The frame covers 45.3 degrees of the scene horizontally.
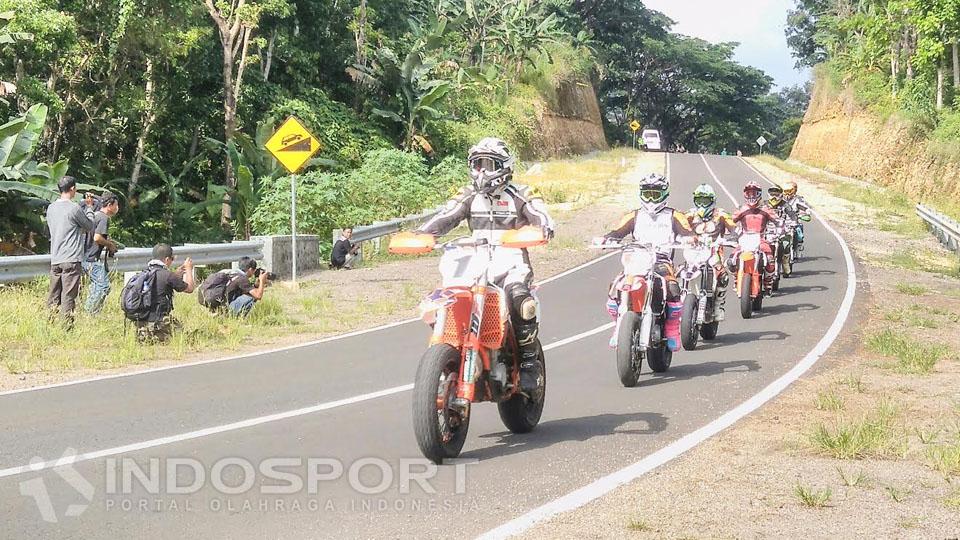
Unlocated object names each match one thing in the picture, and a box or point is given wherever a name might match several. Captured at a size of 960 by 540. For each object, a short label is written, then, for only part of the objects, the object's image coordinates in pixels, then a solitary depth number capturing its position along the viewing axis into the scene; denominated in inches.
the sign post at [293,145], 772.6
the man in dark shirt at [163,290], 494.6
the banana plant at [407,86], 1585.9
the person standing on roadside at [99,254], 563.2
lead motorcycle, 282.7
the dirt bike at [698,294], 530.0
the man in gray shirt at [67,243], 531.2
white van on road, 3344.0
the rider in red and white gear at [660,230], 454.9
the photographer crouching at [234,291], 598.2
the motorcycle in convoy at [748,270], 658.8
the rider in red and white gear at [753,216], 690.1
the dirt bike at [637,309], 424.2
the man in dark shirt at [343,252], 892.6
